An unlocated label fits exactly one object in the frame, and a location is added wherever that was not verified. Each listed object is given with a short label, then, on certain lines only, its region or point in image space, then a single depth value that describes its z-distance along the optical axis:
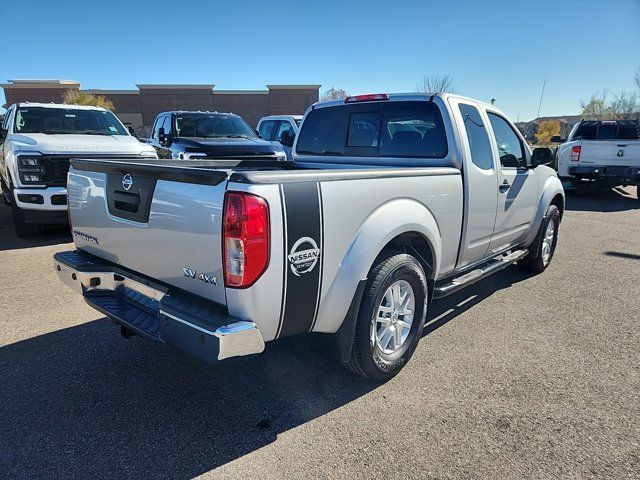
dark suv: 8.59
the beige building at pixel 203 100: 49.50
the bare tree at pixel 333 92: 79.25
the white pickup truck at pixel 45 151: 6.47
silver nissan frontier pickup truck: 2.18
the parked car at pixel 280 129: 11.33
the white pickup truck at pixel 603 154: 11.16
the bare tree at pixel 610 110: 45.80
